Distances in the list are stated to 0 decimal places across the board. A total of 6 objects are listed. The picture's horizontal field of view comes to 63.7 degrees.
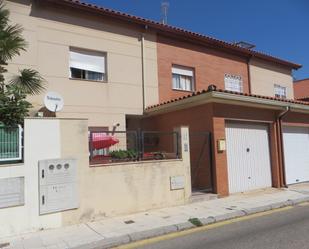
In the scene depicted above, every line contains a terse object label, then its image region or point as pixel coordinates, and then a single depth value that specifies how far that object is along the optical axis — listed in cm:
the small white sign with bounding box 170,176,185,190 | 709
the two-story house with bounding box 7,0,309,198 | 827
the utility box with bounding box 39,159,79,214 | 557
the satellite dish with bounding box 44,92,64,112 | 783
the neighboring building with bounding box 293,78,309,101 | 2023
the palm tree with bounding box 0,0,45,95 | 599
